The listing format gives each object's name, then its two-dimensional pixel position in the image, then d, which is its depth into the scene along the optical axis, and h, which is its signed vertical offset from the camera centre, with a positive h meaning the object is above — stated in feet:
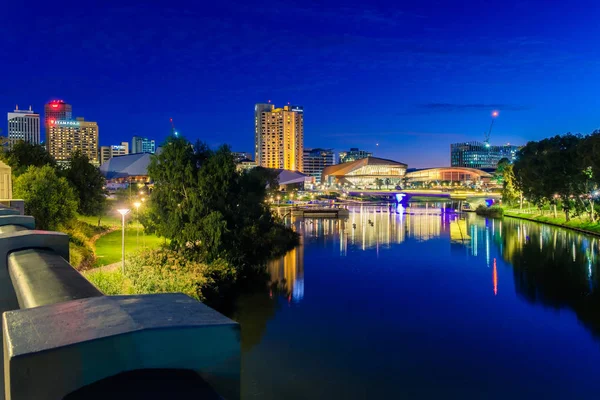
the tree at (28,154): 127.12 +12.30
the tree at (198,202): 86.84 -0.46
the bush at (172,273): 63.31 -10.46
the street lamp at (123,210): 63.85 -1.30
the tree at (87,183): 127.85 +4.41
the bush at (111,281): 55.88 -9.66
